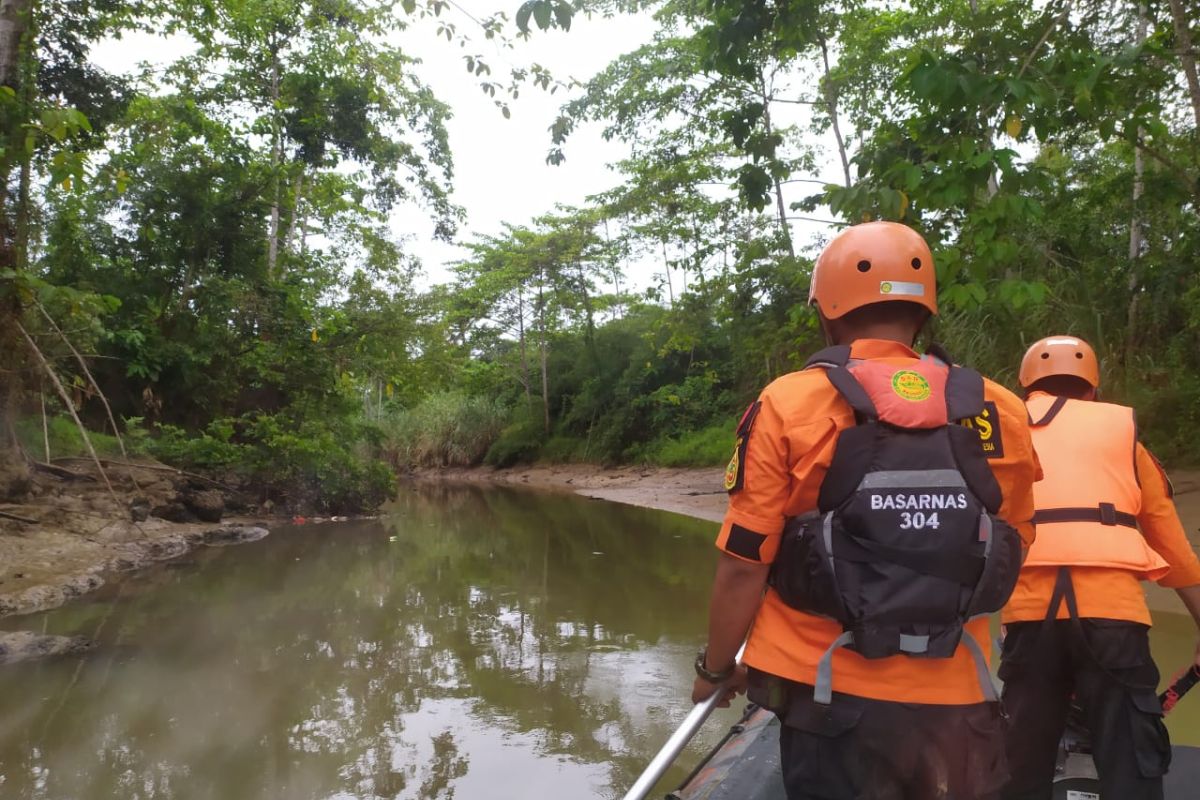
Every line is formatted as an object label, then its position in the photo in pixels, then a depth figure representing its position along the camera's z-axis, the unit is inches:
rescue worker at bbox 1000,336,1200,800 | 85.3
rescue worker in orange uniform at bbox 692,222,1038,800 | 58.1
